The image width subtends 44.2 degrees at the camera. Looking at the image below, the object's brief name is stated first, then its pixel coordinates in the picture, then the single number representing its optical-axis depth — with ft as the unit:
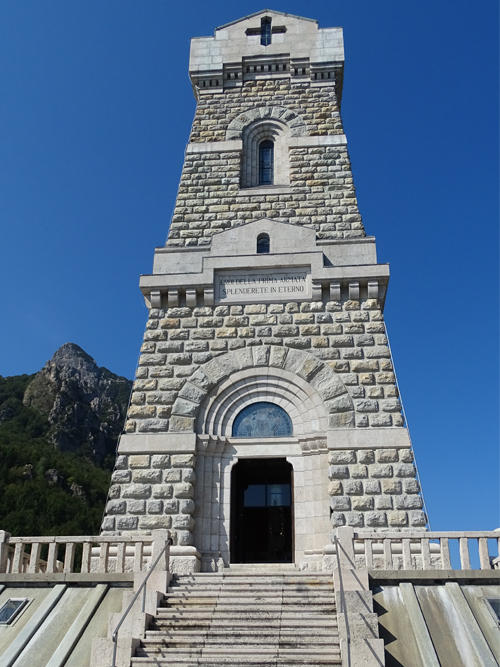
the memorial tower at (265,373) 38.88
